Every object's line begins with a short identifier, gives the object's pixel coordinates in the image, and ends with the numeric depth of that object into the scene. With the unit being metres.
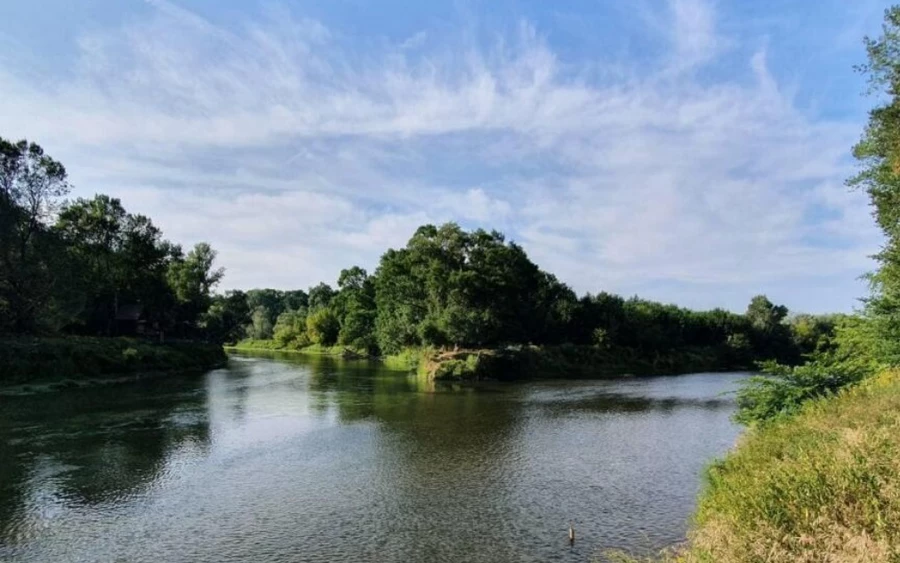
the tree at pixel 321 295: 143.62
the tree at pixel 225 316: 103.65
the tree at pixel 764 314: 103.94
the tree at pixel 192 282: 88.44
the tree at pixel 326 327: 119.00
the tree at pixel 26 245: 51.66
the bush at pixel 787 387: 17.84
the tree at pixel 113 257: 71.06
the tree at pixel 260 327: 148.12
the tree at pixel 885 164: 24.02
